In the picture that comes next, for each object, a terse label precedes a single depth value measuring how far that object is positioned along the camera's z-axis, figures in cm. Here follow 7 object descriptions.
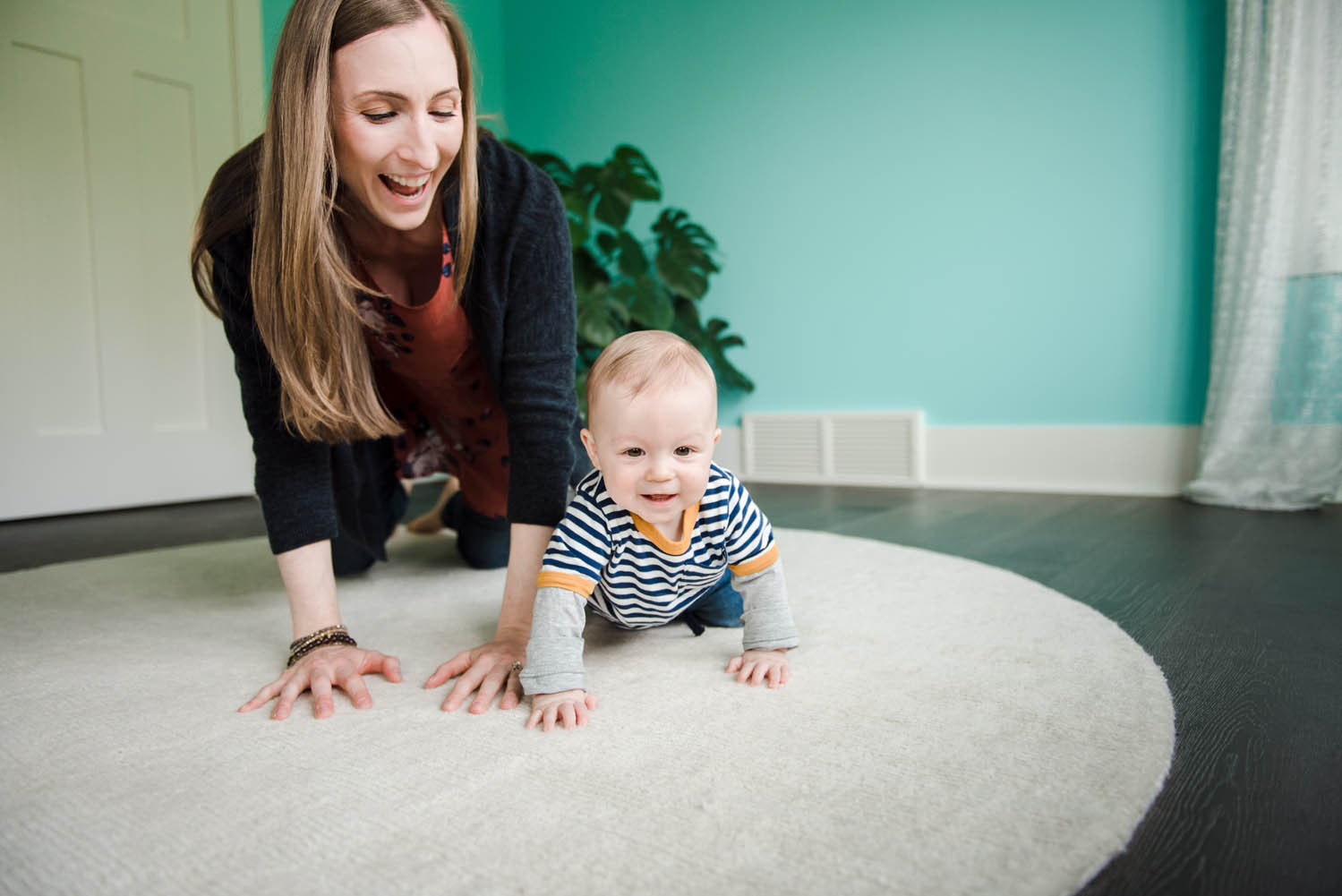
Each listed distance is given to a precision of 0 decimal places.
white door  243
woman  88
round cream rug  58
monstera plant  297
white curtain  206
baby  85
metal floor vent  287
